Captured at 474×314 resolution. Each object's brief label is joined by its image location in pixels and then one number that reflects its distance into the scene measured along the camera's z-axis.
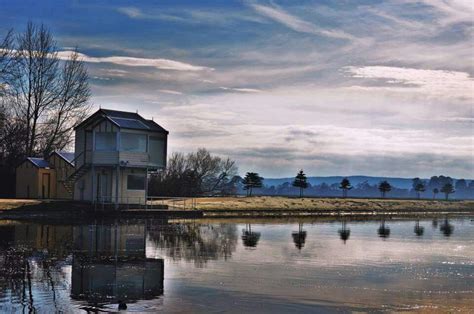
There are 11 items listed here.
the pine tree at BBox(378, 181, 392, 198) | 121.44
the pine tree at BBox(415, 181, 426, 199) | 143.00
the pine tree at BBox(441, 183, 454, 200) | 142.00
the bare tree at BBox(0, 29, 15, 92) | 60.31
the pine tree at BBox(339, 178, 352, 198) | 112.81
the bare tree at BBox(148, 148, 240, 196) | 80.69
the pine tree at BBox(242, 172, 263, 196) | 101.31
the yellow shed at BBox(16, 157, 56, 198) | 59.77
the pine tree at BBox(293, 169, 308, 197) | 107.06
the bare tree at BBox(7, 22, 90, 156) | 69.25
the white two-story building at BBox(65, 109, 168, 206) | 52.66
